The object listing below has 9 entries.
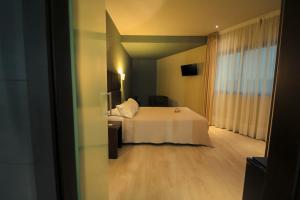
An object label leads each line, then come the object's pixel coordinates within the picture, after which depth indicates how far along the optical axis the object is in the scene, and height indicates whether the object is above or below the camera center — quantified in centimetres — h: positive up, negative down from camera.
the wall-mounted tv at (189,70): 522 +53
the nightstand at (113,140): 257 -91
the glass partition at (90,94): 79 -6
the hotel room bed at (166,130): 311 -88
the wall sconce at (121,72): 437 +34
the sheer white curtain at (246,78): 349 +21
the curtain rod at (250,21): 326 +150
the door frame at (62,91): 60 -3
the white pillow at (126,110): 320 -53
